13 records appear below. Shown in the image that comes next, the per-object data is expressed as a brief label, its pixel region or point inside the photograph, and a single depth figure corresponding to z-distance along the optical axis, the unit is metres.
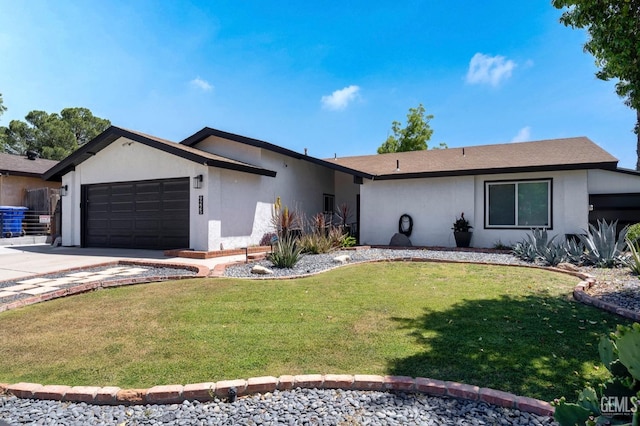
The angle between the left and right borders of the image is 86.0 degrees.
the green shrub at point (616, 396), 1.46
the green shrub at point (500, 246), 11.92
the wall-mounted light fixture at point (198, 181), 11.22
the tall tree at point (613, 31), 5.44
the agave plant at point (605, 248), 8.28
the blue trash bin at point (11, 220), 16.31
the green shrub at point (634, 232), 9.46
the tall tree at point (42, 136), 35.06
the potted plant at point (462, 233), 12.38
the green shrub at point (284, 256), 8.52
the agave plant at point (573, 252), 8.83
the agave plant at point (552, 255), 8.64
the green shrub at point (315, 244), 11.12
